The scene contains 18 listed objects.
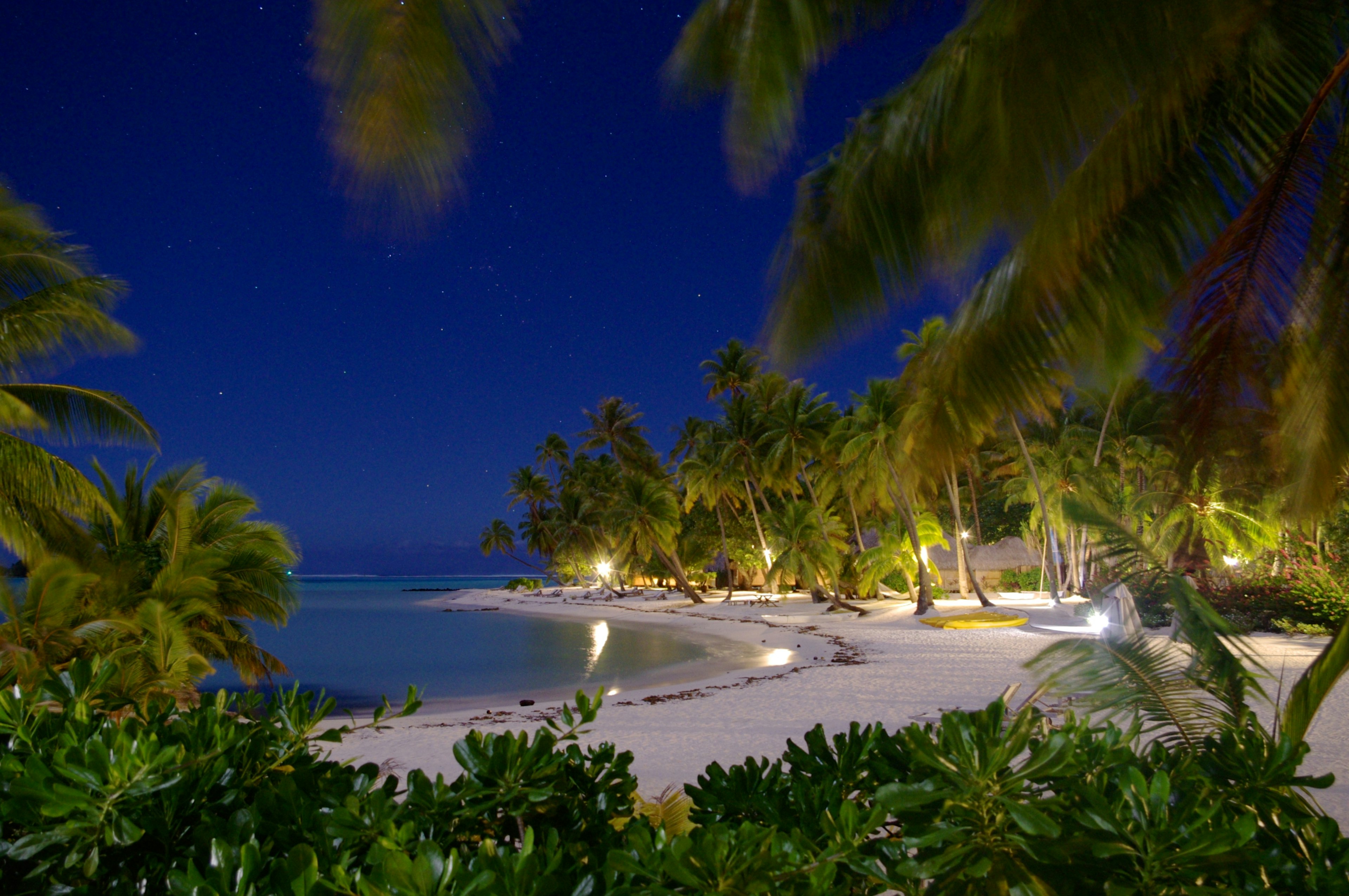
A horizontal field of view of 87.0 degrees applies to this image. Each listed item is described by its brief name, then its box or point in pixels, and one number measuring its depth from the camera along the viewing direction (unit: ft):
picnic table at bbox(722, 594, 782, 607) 94.32
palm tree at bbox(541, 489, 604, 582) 133.59
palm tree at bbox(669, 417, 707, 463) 113.50
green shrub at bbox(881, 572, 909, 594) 91.76
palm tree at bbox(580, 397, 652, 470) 126.00
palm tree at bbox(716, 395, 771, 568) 87.10
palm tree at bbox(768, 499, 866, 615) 78.48
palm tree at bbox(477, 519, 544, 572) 185.68
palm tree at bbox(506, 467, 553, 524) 152.15
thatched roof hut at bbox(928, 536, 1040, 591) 96.37
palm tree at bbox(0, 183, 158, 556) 25.76
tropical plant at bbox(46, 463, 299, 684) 29.73
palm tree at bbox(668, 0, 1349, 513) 10.12
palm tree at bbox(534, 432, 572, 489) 155.22
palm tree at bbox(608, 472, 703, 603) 104.83
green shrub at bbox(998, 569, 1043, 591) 92.94
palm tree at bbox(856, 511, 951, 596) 72.28
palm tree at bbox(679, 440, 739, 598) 92.17
